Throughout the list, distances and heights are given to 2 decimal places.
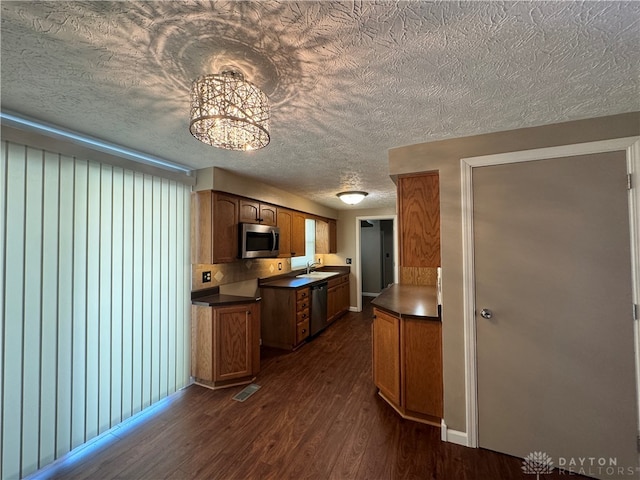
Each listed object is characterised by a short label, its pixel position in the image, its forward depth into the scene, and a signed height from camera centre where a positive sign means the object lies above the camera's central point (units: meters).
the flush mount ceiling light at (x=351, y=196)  3.88 +0.75
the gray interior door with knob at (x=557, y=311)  1.58 -0.46
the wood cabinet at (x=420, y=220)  2.10 +0.20
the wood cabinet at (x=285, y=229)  3.95 +0.25
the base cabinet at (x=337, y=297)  4.81 -1.08
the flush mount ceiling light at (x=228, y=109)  1.12 +0.62
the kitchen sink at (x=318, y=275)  4.87 -0.61
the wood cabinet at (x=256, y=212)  3.18 +0.45
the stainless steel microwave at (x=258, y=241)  3.08 +0.05
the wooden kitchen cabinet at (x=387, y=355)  2.23 -1.05
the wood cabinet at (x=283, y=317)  3.67 -1.09
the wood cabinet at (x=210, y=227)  2.74 +0.20
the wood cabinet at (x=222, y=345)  2.64 -1.07
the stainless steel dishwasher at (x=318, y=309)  4.12 -1.10
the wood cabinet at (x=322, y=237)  5.55 +0.16
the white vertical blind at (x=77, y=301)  1.57 -0.41
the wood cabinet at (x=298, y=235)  4.27 +0.17
